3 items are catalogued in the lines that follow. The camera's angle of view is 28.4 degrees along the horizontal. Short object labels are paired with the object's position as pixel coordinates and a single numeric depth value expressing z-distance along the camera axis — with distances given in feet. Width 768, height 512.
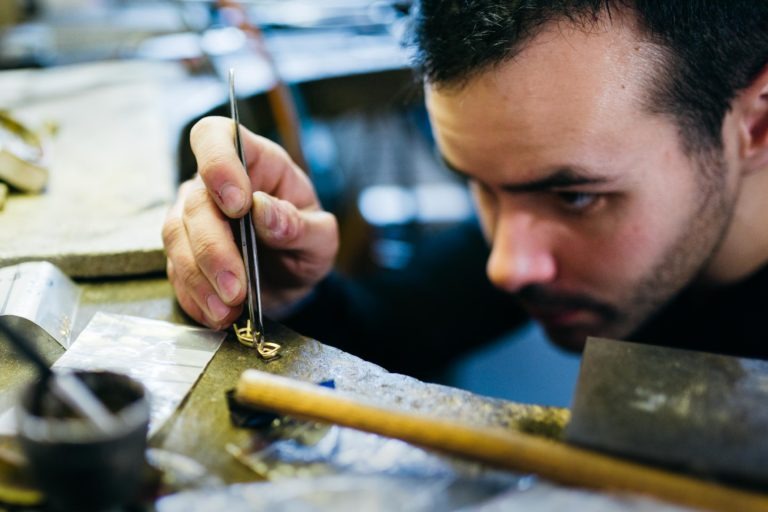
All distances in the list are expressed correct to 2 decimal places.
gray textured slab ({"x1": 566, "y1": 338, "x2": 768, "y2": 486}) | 1.85
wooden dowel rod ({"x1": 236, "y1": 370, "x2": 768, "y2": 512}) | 1.82
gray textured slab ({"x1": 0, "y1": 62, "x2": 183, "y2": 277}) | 2.43
